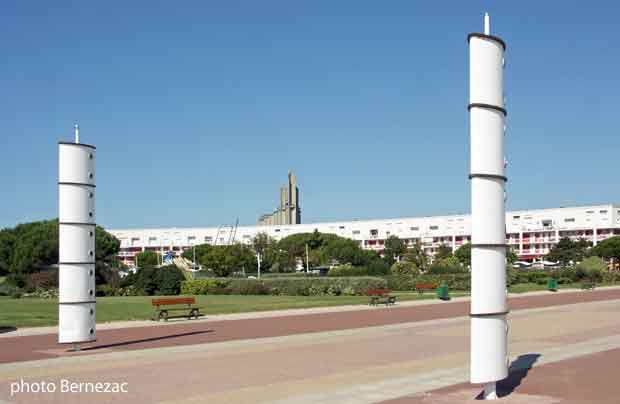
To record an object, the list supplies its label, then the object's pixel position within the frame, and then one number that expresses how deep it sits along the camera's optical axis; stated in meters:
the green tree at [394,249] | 120.14
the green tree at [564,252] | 109.38
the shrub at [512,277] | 61.00
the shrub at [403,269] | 66.43
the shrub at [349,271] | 68.12
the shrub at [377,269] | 67.69
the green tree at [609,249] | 102.69
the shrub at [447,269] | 65.69
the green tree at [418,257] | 93.00
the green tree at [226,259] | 90.88
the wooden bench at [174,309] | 26.36
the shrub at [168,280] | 50.25
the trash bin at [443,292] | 39.88
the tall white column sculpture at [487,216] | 10.16
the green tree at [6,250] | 94.01
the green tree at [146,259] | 129.25
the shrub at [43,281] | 51.12
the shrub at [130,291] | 49.72
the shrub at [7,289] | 50.36
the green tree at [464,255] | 110.47
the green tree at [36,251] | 81.75
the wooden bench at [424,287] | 47.75
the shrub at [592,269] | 64.88
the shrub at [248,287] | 50.41
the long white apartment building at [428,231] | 119.19
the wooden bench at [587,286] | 53.05
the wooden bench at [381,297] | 35.28
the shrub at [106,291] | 50.47
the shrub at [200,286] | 51.88
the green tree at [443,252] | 110.19
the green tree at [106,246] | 84.61
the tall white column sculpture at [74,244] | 16.98
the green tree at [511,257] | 105.37
